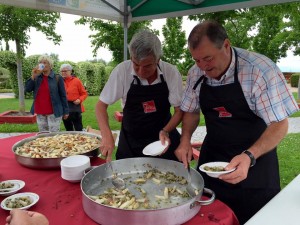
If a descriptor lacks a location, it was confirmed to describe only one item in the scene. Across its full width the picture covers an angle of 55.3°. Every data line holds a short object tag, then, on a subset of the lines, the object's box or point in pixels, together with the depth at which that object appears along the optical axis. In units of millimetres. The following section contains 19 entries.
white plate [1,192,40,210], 1189
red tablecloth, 1109
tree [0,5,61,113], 5930
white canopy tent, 2402
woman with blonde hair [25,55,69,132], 4004
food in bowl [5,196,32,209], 1188
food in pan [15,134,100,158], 1784
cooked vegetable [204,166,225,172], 1232
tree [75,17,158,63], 7449
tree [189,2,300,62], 8945
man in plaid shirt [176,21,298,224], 1379
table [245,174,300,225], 983
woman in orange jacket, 5105
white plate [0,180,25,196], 1315
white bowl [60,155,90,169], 1484
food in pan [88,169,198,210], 1197
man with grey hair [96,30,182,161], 2008
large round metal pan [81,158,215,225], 990
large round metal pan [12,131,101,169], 1642
